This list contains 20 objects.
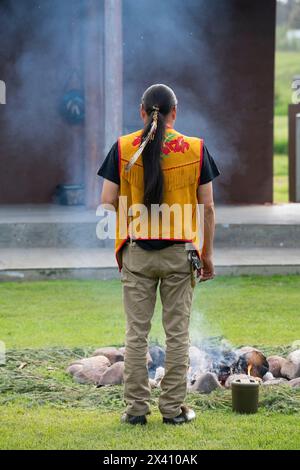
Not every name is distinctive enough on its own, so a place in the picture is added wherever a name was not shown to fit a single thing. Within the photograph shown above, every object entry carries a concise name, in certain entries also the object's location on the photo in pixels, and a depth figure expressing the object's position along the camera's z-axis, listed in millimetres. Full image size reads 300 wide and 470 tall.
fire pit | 11539
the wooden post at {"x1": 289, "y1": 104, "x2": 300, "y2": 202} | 25484
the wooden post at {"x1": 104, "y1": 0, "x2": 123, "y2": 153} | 20766
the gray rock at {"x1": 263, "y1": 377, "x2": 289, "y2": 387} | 11500
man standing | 9977
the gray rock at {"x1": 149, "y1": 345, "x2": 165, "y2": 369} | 12344
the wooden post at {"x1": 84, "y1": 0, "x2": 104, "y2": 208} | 21922
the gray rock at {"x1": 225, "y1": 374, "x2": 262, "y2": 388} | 11001
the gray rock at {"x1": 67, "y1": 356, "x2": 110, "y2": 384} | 11844
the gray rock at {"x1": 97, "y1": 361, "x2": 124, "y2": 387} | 11664
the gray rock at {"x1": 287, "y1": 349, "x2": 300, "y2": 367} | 11967
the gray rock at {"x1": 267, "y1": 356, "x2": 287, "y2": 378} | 12117
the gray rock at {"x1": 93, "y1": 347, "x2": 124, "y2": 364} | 12422
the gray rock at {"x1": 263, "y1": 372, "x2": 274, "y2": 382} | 11873
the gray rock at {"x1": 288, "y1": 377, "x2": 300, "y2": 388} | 11508
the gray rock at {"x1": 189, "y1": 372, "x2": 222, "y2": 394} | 11352
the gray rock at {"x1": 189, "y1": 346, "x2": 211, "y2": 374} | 12094
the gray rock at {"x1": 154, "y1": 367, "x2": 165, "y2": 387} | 11741
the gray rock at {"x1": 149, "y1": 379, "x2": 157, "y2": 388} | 11484
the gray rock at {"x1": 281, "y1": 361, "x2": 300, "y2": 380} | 11898
